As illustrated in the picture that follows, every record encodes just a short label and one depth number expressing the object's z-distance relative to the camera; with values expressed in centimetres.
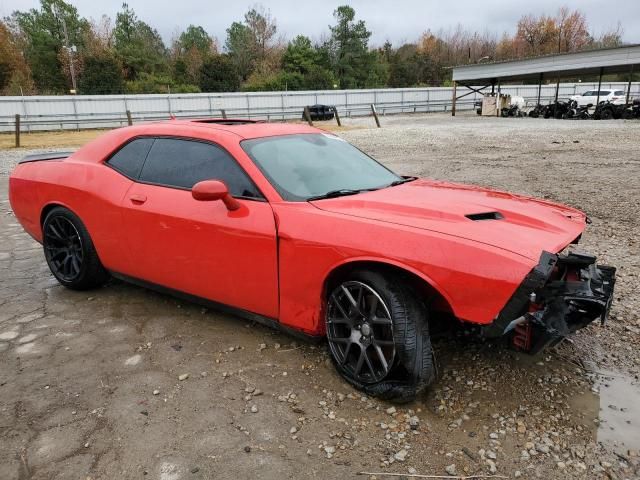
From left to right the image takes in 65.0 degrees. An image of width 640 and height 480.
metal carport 2733
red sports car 247
